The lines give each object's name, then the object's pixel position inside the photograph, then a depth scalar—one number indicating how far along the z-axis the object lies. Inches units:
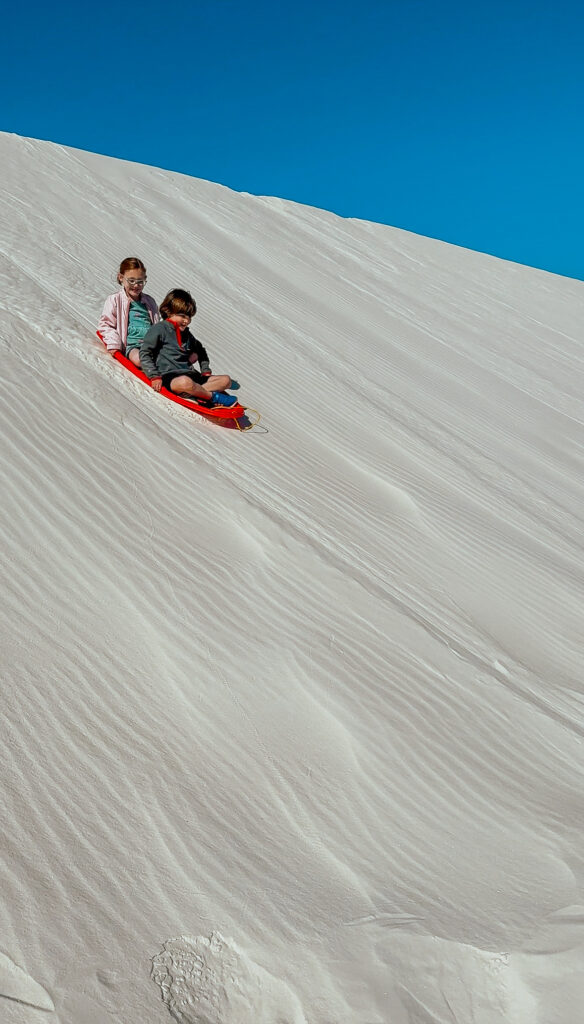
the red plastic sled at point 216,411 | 213.3
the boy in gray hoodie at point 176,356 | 213.5
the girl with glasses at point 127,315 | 224.5
